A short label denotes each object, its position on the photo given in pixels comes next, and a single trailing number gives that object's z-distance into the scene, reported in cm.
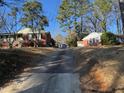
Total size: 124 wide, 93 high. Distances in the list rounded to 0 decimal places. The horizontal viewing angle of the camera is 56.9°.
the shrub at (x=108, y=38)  1595
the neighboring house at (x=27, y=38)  2045
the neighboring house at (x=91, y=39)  2248
